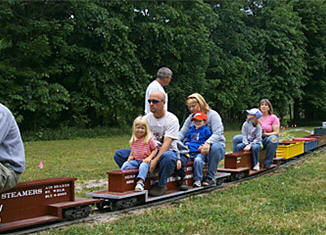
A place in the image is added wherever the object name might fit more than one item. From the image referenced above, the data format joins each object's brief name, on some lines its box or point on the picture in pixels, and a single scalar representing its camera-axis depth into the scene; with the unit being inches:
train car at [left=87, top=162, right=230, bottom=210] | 253.0
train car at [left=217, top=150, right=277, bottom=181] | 374.0
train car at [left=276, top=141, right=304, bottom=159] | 487.2
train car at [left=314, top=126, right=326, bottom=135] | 796.0
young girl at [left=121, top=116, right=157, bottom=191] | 273.6
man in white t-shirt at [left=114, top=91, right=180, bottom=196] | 276.5
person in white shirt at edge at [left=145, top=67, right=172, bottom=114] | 305.7
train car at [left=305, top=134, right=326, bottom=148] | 668.4
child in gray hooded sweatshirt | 400.2
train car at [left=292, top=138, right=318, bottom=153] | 582.9
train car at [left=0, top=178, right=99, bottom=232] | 205.8
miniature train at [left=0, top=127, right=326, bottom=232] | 207.5
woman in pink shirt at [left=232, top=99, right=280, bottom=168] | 422.6
